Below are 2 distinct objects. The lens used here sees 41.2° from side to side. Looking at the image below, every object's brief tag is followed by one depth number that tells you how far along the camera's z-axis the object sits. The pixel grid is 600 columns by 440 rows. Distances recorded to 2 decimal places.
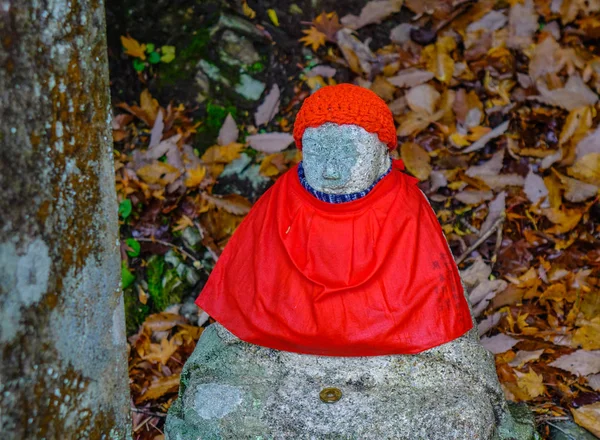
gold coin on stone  2.40
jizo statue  2.33
